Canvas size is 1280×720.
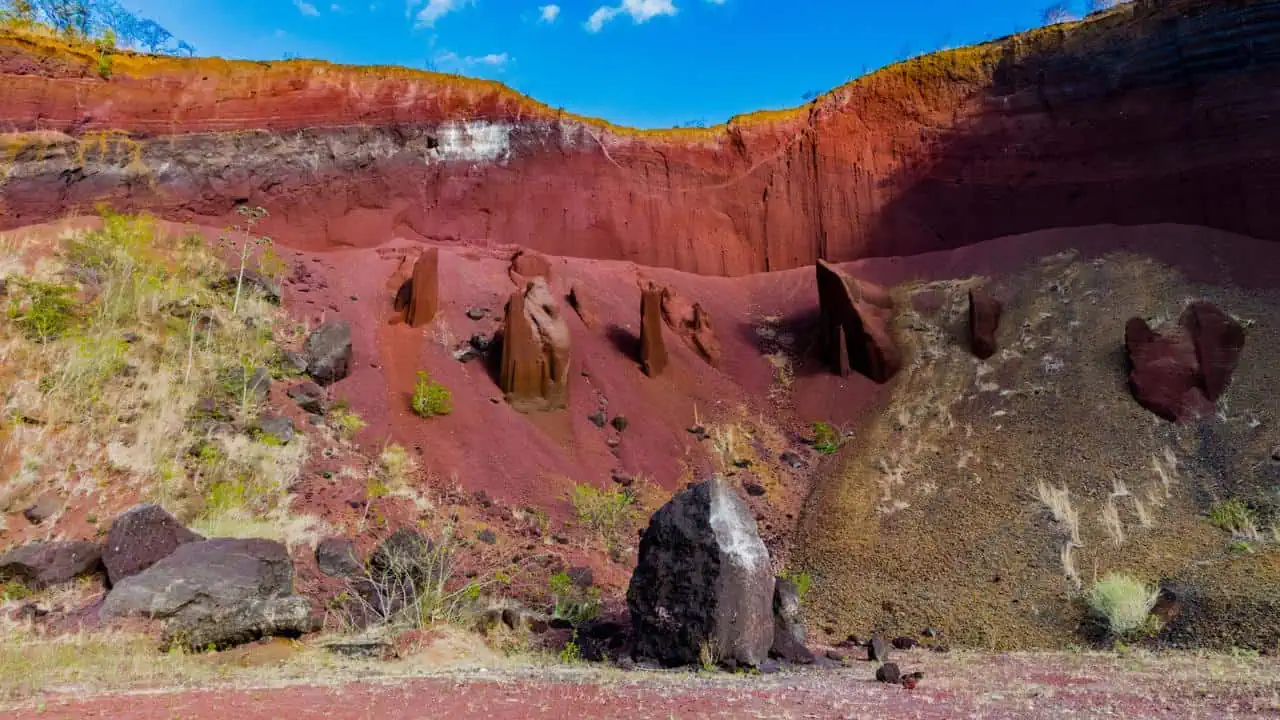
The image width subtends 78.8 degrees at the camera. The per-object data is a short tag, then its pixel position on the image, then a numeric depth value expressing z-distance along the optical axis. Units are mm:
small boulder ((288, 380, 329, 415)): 13828
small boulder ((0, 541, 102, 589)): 9305
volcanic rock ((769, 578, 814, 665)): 9195
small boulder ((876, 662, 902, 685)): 7902
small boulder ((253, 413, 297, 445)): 12711
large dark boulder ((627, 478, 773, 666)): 8570
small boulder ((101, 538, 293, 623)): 8586
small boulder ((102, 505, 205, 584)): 9562
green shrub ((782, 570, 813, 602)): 13202
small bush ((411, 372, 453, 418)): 14703
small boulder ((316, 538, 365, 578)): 10805
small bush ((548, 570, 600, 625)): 10930
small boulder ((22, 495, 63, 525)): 10195
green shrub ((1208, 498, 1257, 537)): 11648
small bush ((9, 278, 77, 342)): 12766
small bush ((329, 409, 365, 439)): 13734
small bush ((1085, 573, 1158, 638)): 10172
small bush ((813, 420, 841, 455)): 17825
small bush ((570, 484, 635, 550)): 14055
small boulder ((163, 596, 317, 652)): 8453
